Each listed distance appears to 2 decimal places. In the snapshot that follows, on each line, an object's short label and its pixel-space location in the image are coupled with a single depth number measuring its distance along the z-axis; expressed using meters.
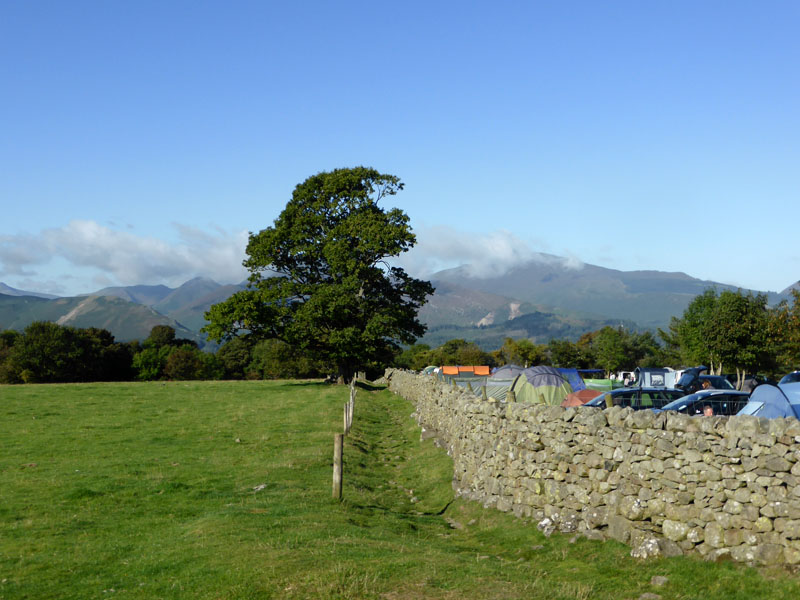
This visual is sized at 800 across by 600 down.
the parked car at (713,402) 20.62
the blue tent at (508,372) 40.46
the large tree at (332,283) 47.81
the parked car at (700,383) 34.56
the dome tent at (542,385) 30.06
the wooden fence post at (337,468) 16.02
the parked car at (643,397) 23.69
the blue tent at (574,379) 36.99
